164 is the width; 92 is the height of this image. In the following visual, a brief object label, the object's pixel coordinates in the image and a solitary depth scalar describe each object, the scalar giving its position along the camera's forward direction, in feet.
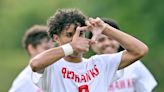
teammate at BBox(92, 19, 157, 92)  46.60
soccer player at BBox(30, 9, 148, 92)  38.24
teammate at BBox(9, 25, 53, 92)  47.57
